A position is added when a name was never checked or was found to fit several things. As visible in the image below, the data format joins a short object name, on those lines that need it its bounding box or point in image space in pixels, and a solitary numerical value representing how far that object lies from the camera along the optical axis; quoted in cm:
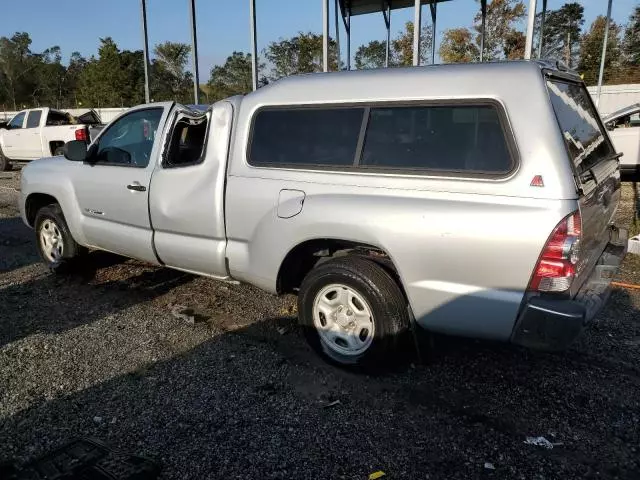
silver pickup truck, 271
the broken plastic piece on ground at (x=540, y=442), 275
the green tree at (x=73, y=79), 5184
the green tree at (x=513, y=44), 3125
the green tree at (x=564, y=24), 4628
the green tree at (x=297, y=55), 3469
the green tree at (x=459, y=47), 3303
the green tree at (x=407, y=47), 3192
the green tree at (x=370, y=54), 3919
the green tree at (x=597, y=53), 3412
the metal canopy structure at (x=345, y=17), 1163
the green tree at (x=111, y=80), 4200
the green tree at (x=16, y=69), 5369
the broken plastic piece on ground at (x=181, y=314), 444
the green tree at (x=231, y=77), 3922
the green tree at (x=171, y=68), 4691
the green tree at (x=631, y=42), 3781
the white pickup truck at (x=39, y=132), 1449
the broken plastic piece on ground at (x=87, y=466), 249
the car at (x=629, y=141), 1090
